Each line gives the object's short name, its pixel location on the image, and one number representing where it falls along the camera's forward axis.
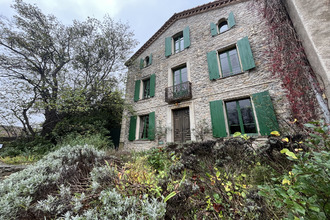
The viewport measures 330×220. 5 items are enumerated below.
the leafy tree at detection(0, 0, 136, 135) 6.25
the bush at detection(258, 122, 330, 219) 0.81
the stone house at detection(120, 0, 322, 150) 4.77
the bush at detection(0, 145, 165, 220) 1.06
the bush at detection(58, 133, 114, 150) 5.93
